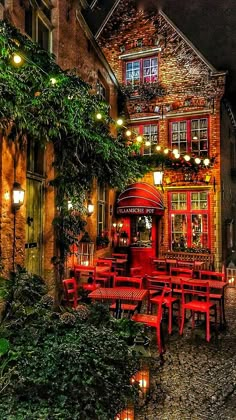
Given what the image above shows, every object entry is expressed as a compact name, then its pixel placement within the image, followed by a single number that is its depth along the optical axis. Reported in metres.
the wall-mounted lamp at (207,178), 12.88
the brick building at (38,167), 6.32
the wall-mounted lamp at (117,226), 13.58
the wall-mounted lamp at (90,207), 10.64
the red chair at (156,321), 5.71
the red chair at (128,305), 6.64
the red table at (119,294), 6.21
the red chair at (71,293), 7.16
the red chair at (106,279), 8.65
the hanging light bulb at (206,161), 12.76
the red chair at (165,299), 6.89
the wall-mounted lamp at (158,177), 12.99
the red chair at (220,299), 7.23
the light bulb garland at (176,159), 12.88
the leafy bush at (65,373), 3.39
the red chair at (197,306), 6.46
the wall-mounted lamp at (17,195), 6.40
